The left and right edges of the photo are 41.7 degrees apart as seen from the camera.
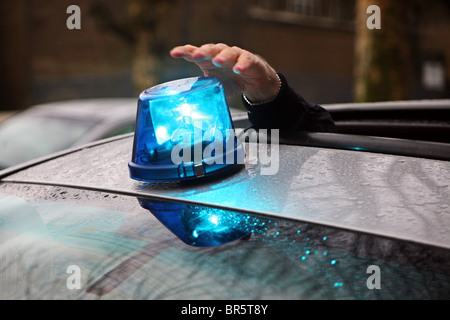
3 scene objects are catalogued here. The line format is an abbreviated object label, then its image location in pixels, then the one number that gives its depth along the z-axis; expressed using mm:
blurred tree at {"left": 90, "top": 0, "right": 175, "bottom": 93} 13672
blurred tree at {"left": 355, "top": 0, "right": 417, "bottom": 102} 8109
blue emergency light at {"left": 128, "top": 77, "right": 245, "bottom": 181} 1234
